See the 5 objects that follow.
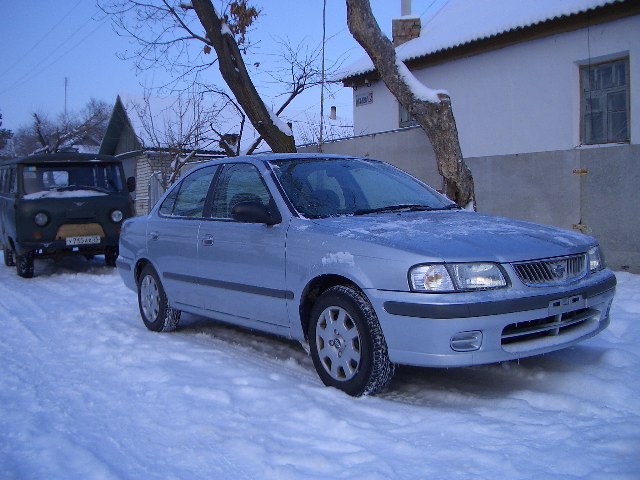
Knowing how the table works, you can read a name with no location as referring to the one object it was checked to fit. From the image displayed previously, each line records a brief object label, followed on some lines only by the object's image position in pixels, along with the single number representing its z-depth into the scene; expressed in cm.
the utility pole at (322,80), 1330
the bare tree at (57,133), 3099
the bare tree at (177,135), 1852
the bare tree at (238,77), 1180
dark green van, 1046
